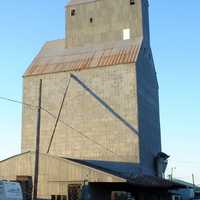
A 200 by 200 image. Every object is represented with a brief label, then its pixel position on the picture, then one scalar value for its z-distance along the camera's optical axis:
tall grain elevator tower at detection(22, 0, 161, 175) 53.31
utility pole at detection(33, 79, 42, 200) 27.50
